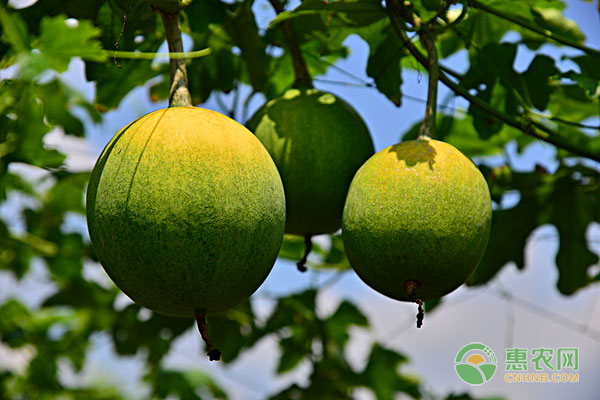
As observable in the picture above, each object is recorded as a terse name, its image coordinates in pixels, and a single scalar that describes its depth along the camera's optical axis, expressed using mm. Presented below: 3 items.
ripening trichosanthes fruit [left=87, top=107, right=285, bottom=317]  3270
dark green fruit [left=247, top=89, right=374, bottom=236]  4398
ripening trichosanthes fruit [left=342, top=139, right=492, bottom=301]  3623
